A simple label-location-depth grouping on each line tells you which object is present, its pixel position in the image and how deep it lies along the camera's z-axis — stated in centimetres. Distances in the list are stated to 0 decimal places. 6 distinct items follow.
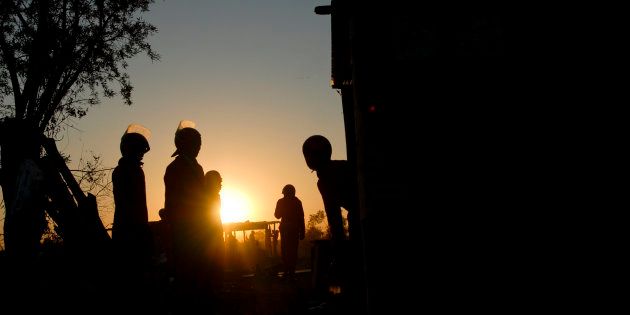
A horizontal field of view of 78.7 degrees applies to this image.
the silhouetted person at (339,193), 356
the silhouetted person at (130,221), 355
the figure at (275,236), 1680
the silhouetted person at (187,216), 357
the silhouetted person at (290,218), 915
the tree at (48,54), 1389
